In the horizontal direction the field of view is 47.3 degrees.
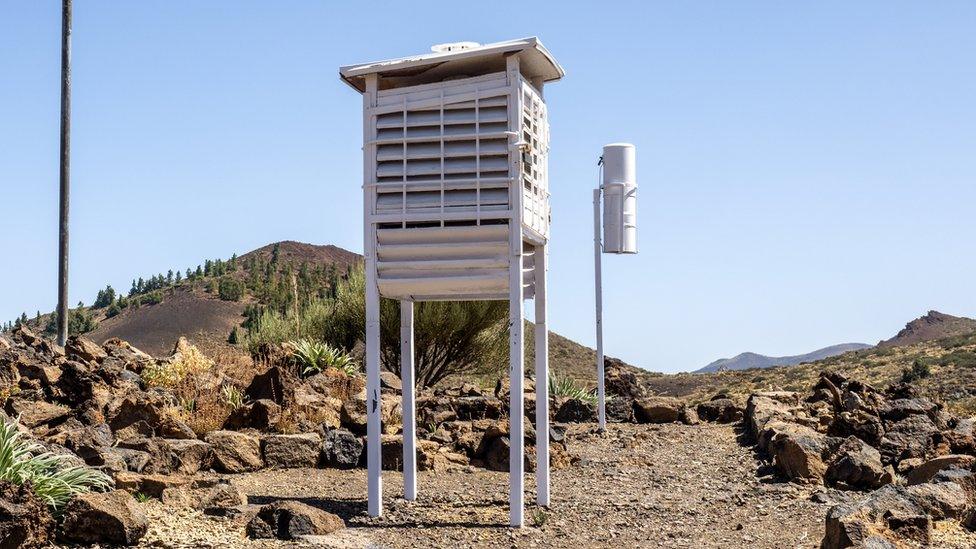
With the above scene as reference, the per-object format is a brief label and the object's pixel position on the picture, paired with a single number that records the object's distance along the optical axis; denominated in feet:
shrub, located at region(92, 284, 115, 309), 171.01
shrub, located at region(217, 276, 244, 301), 157.17
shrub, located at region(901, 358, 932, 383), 98.57
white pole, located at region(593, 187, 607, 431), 53.93
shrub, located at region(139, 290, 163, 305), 162.40
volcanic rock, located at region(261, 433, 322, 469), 39.06
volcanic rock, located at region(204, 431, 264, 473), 38.06
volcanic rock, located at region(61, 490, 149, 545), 25.94
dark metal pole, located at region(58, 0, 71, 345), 65.00
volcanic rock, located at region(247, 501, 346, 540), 27.50
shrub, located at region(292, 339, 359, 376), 55.11
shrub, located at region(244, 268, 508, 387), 74.02
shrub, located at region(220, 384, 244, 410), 44.69
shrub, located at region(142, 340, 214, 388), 52.42
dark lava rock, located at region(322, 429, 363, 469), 39.65
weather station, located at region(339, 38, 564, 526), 32.09
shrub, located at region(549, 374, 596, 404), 61.98
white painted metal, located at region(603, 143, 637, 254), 52.54
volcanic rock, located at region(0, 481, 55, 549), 24.72
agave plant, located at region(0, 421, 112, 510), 27.02
